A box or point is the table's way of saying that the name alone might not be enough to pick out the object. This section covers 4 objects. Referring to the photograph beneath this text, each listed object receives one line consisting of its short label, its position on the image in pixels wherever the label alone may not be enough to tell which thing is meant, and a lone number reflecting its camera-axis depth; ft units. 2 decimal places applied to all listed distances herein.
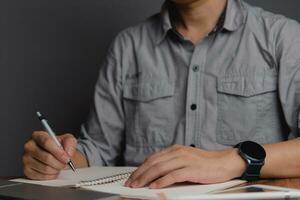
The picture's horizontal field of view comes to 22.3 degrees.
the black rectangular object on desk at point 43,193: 3.83
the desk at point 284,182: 4.25
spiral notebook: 3.98
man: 5.44
